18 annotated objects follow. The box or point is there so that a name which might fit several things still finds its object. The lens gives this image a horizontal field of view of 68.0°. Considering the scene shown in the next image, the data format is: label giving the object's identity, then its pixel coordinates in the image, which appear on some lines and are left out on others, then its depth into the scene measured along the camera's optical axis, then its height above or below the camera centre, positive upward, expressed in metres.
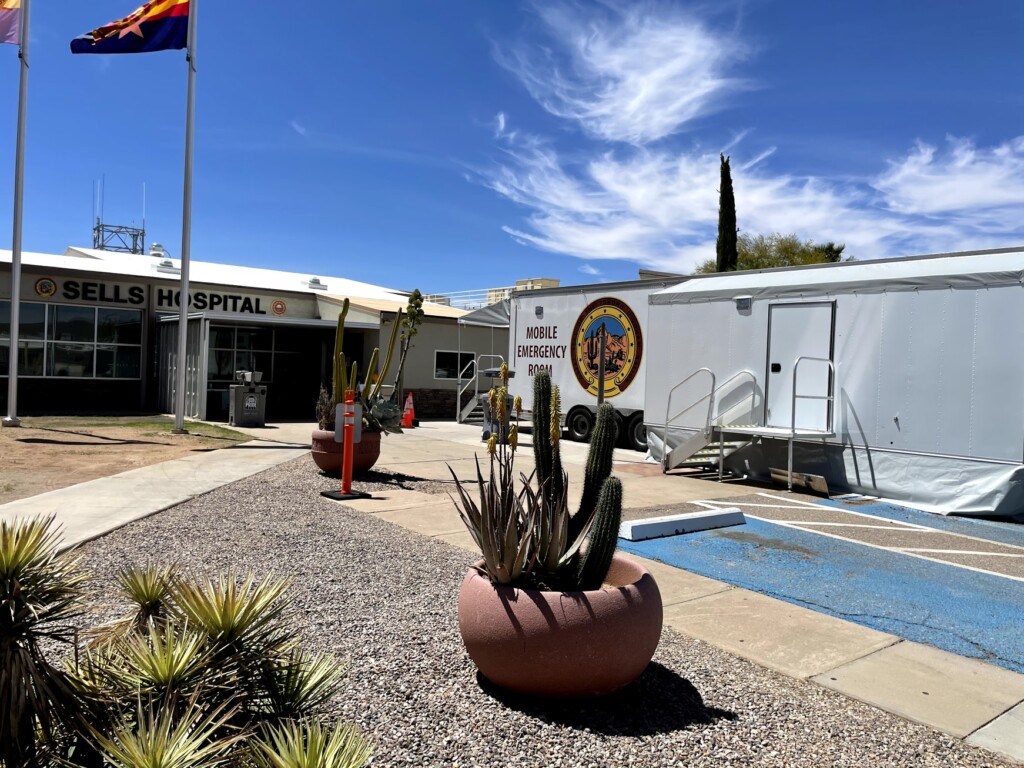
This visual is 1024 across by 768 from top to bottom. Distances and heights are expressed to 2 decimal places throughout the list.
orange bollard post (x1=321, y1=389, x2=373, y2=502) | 9.23 -0.76
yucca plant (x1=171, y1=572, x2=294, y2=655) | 2.98 -0.95
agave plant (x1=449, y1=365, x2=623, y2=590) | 3.73 -0.68
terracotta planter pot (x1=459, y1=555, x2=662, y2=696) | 3.46 -1.14
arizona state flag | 14.94 +6.85
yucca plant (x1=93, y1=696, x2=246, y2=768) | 2.22 -1.12
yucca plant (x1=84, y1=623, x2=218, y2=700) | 2.69 -1.07
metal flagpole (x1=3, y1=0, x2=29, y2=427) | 15.73 +2.76
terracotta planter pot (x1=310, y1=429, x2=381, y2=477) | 10.52 -0.97
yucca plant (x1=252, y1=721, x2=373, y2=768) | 2.28 -1.15
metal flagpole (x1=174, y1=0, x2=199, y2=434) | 15.55 +3.31
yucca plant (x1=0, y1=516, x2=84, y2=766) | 2.29 -0.89
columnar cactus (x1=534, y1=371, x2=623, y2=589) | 3.77 -0.49
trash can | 18.91 -0.65
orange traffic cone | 20.68 -0.81
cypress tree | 36.22 +8.04
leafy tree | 41.06 +8.17
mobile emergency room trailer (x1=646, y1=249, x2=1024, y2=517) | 9.48 +0.36
